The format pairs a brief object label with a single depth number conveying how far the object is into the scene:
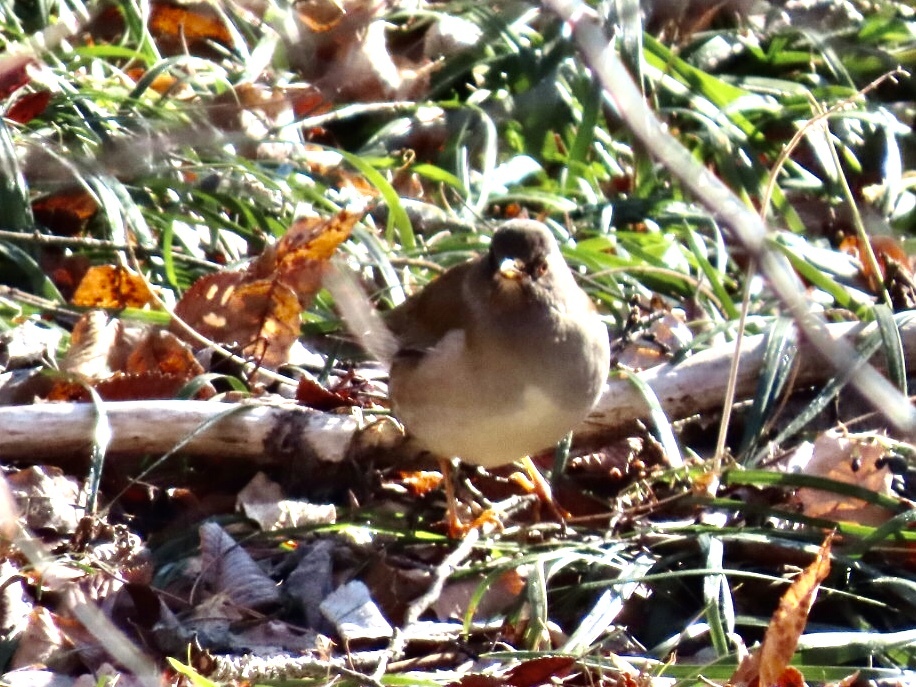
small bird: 6.77
